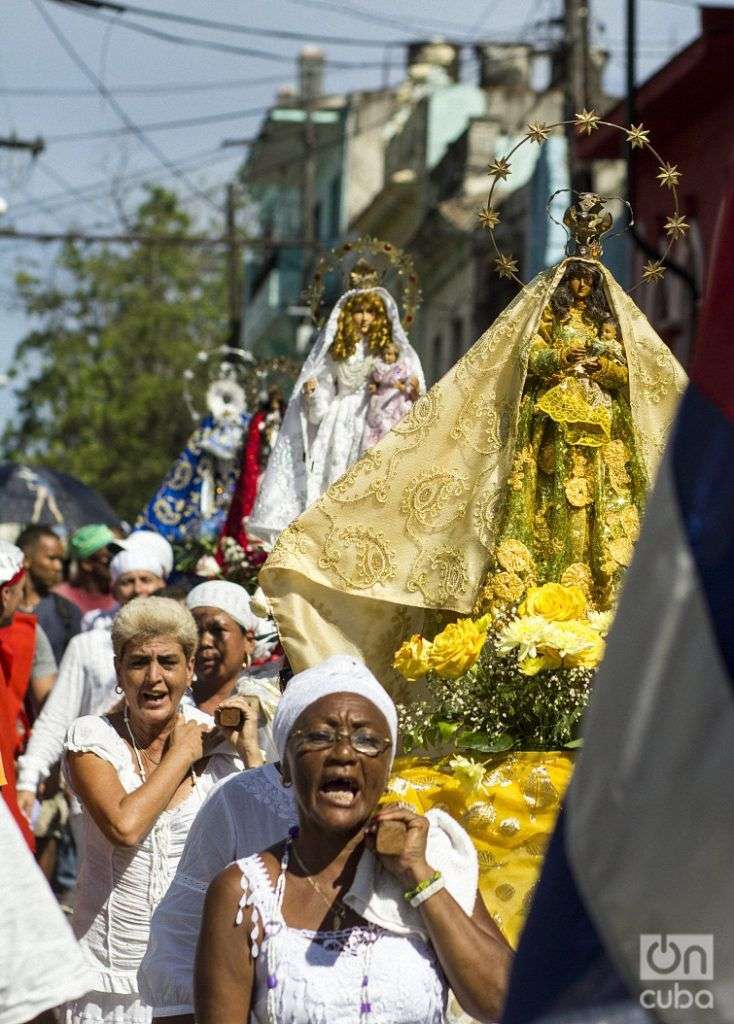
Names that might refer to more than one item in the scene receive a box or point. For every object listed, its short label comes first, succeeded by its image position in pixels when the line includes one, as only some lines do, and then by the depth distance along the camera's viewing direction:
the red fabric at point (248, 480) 17.89
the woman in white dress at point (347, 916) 6.13
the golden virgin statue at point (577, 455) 9.68
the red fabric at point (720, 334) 4.10
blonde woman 9.00
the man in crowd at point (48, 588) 17.00
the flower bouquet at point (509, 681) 8.56
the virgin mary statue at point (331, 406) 14.54
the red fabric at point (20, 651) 13.10
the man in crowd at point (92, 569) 17.98
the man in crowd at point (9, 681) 10.55
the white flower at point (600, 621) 8.81
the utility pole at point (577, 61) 28.44
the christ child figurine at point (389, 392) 14.34
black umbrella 23.58
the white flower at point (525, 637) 8.57
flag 3.95
